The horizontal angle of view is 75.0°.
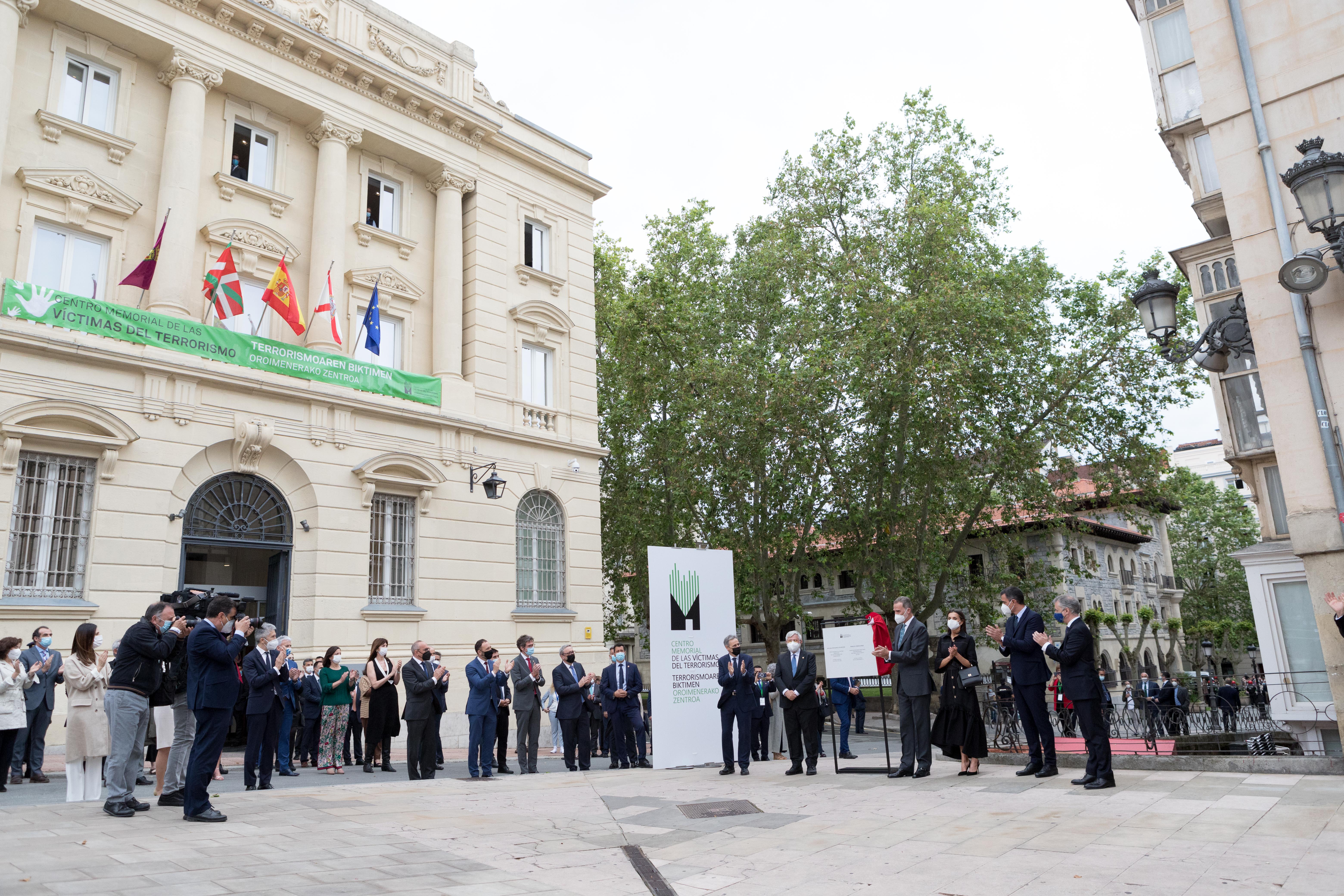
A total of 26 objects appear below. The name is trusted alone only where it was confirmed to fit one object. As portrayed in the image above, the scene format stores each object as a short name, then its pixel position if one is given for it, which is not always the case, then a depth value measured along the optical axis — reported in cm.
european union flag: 1859
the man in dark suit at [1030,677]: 987
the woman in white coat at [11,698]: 987
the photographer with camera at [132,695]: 778
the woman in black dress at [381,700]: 1388
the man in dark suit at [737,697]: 1273
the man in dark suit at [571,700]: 1410
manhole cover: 858
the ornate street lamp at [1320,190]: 810
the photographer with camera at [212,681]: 786
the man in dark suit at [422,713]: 1270
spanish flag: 1736
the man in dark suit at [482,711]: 1308
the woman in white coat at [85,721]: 859
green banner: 1456
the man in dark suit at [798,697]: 1207
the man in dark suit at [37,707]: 1133
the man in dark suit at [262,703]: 1094
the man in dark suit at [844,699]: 1572
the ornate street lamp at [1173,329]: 962
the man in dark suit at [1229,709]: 1287
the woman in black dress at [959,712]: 1066
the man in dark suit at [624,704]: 1480
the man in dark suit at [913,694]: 1091
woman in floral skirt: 1391
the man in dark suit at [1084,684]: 891
